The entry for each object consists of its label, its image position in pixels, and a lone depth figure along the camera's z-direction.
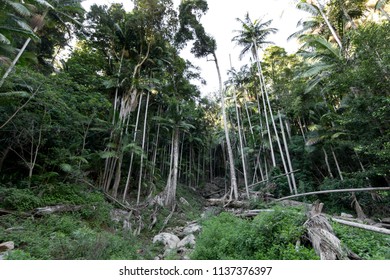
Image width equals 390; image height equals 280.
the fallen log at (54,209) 5.36
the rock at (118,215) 7.42
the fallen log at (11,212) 4.85
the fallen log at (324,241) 2.71
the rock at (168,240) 6.09
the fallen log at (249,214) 6.41
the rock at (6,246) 3.53
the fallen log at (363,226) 3.08
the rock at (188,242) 5.58
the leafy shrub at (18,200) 5.14
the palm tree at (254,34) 14.62
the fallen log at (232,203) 9.50
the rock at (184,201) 12.44
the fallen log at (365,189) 3.95
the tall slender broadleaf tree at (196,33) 12.65
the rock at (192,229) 6.89
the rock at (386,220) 6.11
